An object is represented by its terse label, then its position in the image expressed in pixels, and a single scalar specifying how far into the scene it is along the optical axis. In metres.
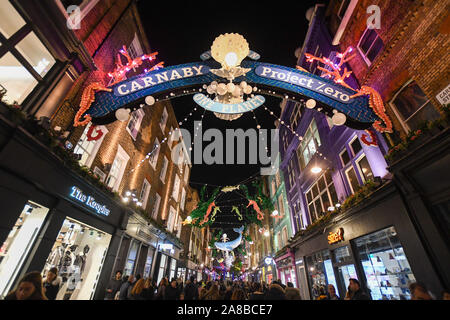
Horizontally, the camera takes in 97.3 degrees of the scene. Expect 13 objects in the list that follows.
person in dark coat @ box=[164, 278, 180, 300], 6.59
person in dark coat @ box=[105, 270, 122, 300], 7.45
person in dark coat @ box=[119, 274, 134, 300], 6.95
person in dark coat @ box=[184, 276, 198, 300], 7.52
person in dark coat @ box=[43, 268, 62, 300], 5.49
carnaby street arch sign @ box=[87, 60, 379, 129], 6.28
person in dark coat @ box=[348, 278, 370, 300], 4.84
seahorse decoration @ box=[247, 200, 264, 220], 15.54
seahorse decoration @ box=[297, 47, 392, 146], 6.17
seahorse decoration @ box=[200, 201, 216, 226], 16.52
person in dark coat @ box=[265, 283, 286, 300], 4.97
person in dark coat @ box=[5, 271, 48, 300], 3.30
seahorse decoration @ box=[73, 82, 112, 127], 5.97
